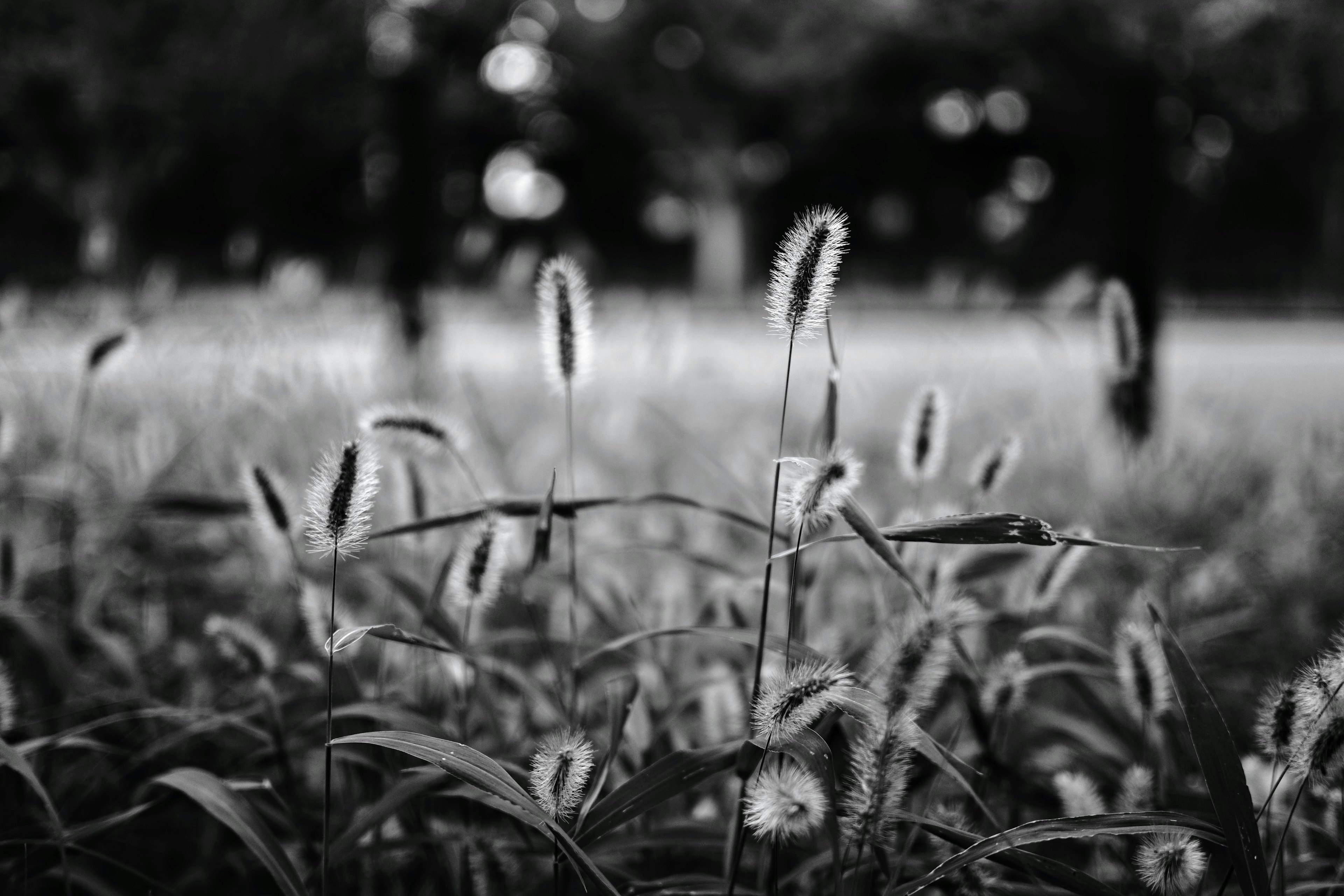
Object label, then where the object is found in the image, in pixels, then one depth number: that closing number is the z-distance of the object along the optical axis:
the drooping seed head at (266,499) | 1.19
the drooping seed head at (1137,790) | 1.15
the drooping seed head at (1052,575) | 1.26
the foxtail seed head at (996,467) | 1.27
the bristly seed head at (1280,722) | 0.95
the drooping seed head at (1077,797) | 1.15
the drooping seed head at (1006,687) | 1.20
